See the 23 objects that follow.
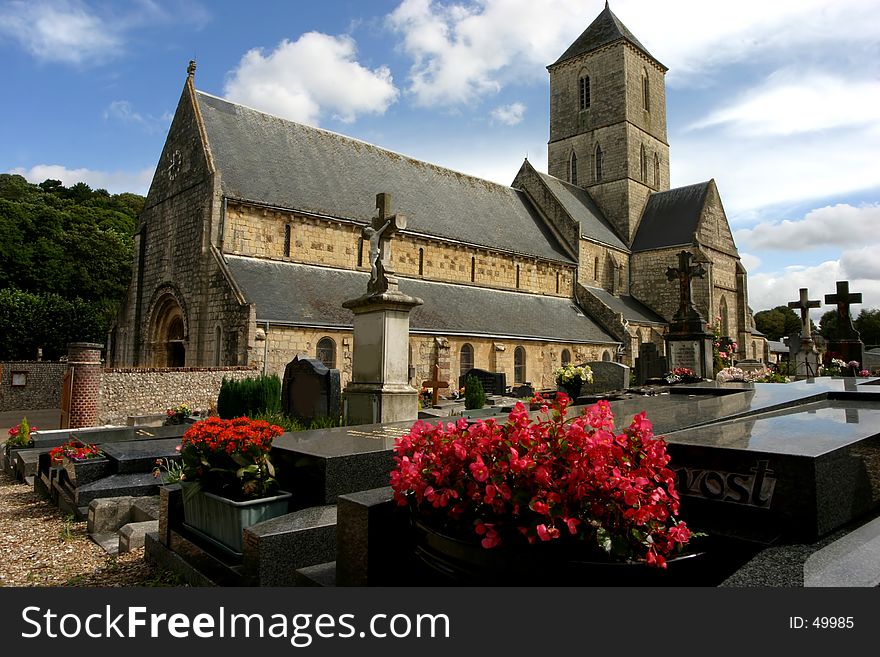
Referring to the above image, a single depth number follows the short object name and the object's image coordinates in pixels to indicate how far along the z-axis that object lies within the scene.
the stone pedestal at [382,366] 8.84
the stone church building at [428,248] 18.72
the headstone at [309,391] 9.91
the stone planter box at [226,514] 4.13
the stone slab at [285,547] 3.74
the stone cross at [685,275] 15.98
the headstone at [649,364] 17.17
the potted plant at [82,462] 6.93
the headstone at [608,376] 15.23
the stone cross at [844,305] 18.28
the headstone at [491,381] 19.33
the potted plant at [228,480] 4.19
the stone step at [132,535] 5.50
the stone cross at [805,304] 22.81
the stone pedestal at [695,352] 15.27
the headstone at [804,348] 18.67
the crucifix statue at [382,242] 9.34
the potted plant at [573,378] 13.38
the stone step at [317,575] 3.42
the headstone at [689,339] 15.29
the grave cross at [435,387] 16.30
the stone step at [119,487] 6.62
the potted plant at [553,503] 2.36
